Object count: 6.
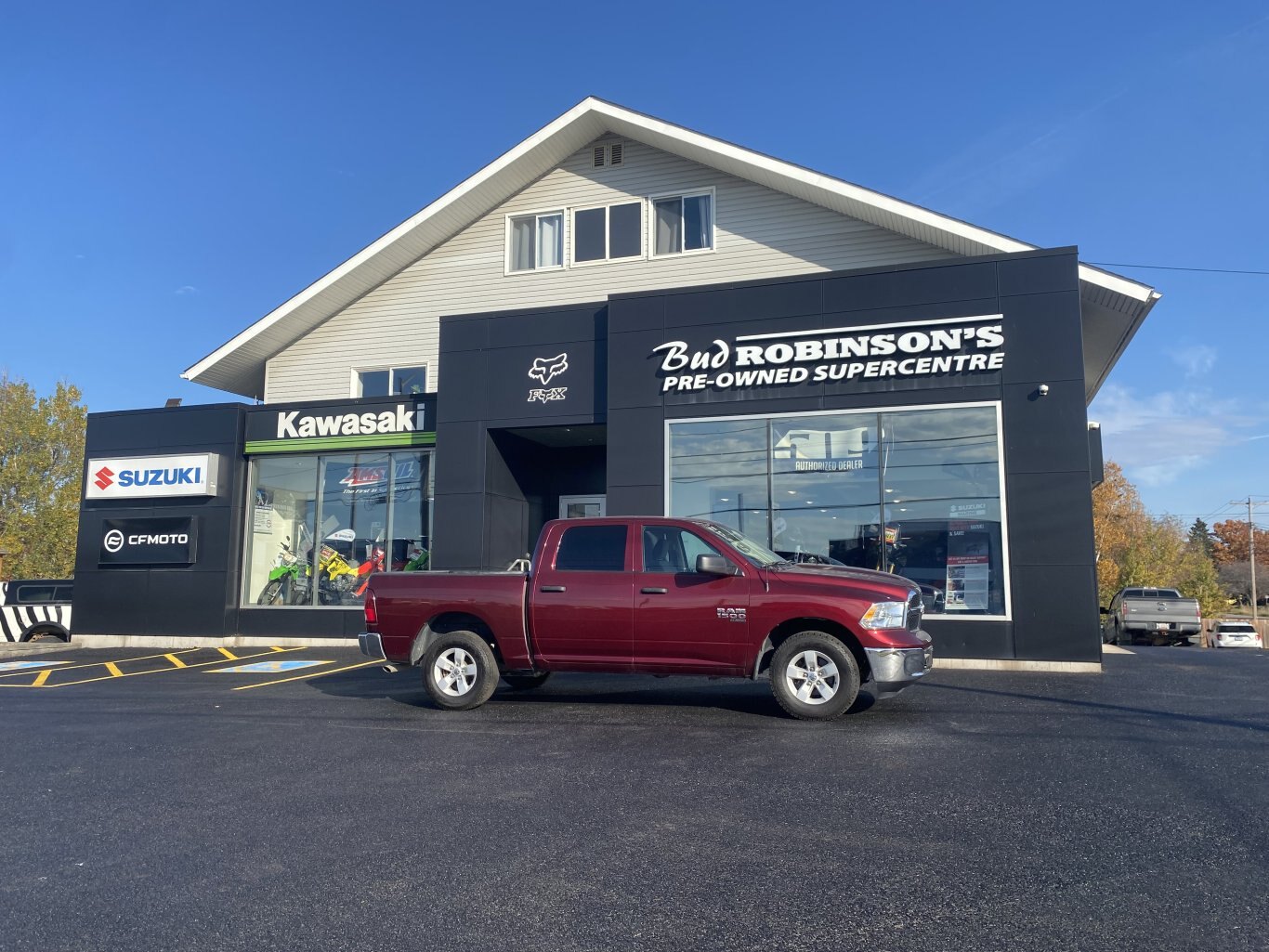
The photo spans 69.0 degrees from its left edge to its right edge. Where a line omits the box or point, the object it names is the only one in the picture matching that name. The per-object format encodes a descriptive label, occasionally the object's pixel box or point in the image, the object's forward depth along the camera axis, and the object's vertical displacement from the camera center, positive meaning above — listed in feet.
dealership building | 42.60 +9.05
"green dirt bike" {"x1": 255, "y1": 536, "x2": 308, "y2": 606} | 59.11 -0.66
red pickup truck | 26.66 -1.34
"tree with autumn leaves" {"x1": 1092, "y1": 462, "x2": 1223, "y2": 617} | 151.12 +3.60
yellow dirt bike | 57.93 -0.34
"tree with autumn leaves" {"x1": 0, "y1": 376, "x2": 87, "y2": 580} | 137.80 +14.08
